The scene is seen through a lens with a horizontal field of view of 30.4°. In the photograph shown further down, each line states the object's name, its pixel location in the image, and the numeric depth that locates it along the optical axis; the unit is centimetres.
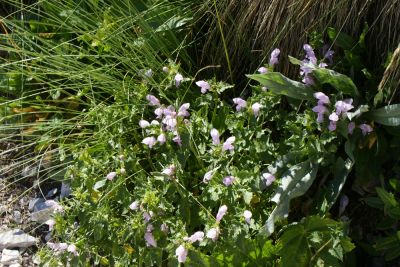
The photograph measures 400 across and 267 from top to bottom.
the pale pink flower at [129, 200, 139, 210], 191
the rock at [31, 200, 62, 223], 241
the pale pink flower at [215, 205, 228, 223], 180
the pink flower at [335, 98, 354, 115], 183
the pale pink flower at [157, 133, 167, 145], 199
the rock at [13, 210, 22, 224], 250
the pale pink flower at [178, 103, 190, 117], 201
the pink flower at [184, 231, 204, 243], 180
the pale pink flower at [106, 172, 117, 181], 202
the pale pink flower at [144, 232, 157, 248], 189
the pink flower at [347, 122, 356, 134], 187
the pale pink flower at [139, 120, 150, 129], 203
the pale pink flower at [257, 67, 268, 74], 199
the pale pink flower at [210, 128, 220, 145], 193
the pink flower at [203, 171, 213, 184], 189
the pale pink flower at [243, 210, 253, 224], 180
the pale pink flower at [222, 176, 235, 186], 186
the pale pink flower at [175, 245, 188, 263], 175
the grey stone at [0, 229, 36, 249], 240
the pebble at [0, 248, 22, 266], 237
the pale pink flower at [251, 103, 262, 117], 195
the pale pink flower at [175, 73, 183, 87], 212
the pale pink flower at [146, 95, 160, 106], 208
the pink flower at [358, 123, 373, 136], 188
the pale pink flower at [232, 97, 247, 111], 198
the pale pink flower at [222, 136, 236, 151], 191
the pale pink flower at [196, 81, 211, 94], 205
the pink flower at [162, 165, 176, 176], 193
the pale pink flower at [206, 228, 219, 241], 179
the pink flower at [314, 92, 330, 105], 184
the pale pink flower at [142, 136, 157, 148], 200
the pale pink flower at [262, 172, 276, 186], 189
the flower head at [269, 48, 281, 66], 200
